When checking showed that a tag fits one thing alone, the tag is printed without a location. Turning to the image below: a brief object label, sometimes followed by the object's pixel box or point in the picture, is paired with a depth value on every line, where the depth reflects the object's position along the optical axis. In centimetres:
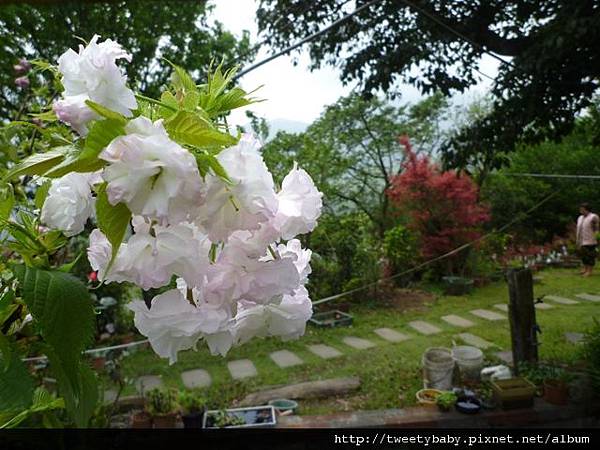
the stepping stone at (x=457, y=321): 410
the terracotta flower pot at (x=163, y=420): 263
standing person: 446
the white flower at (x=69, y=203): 31
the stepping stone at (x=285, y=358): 360
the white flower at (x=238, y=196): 27
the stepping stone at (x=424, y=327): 401
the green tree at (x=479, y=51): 262
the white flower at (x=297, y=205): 30
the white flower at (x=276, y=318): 36
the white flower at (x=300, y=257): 36
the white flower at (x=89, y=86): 28
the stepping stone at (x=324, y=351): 373
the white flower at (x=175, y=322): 30
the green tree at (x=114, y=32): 383
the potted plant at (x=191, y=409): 264
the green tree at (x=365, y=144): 581
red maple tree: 517
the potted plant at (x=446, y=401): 274
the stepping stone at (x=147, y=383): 323
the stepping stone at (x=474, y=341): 369
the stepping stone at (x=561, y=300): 419
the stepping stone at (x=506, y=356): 340
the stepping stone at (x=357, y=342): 387
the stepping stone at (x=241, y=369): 342
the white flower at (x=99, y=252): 33
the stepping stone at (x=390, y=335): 396
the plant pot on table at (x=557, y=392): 273
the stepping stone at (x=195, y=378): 330
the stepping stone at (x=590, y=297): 413
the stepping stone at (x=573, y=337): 349
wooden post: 300
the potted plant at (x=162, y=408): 263
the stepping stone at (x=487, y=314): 420
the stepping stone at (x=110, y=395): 300
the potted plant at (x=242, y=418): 260
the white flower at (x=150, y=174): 25
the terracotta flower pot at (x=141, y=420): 260
